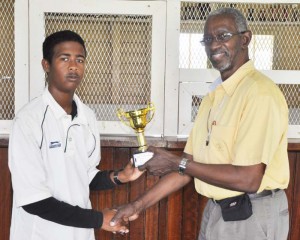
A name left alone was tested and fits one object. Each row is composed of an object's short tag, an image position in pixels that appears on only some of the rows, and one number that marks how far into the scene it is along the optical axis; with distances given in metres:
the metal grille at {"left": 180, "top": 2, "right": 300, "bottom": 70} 2.77
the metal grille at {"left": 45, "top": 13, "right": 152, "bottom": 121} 2.77
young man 1.79
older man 1.68
